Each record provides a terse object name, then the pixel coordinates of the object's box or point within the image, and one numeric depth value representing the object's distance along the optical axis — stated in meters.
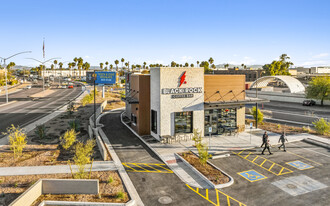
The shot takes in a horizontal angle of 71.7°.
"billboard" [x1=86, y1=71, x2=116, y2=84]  57.03
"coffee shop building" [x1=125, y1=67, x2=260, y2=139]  23.33
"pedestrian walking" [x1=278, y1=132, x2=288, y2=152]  20.22
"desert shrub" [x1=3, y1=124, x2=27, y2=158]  18.22
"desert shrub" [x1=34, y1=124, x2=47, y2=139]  24.28
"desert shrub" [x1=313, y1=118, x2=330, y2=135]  25.45
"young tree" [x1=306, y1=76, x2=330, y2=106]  46.88
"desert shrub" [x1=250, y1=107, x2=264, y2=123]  30.70
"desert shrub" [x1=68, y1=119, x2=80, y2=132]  27.73
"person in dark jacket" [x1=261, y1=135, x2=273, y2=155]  19.69
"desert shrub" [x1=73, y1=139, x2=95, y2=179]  14.20
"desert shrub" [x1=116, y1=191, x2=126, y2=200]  12.68
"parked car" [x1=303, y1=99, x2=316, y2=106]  49.07
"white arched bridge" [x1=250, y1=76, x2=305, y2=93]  55.78
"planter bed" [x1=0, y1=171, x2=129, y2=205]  12.65
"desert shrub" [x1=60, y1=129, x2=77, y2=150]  20.00
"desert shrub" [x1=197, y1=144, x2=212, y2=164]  16.41
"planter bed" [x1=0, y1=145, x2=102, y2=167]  17.56
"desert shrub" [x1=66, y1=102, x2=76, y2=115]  36.56
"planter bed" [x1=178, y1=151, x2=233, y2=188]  14.65
